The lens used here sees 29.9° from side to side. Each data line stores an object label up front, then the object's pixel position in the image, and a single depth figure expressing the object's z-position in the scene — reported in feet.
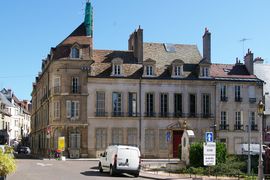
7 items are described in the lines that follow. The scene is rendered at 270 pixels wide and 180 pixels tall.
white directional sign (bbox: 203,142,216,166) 88.94
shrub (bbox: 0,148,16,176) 46.39
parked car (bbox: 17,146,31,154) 237.86
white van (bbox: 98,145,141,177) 94.94
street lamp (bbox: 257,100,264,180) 73.31
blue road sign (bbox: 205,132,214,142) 89.57
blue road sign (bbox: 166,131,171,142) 177.52
